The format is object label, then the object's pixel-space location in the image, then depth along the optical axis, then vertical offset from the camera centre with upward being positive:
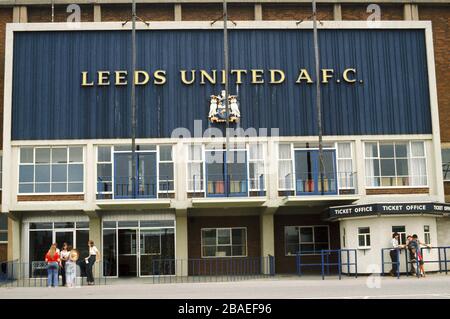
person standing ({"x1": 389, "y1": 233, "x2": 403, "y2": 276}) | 30.80 +0.11
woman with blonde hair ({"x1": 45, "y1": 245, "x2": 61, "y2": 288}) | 29.62 -0.12
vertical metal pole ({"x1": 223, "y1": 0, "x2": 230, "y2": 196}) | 36.31 +9.43
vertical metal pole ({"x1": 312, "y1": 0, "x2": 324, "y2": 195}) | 36.16 +7.83
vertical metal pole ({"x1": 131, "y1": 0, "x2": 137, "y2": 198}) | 35.62 +7.50
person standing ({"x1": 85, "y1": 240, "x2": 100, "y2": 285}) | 30.37 +0.09
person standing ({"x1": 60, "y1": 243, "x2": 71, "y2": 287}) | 30.64 +0.12
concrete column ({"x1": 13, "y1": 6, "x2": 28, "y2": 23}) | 41.91 +14.06
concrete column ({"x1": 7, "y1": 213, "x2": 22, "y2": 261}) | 35.23 +1.16
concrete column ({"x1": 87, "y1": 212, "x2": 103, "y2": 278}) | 35.72 +1.52
